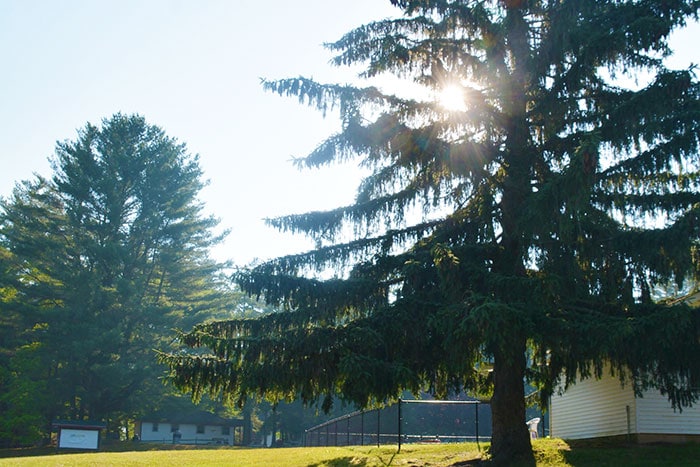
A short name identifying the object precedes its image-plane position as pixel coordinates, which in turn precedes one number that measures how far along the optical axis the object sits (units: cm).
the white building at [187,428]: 5241
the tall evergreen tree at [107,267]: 4066
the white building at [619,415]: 1545
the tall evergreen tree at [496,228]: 1048
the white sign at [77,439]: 2655
